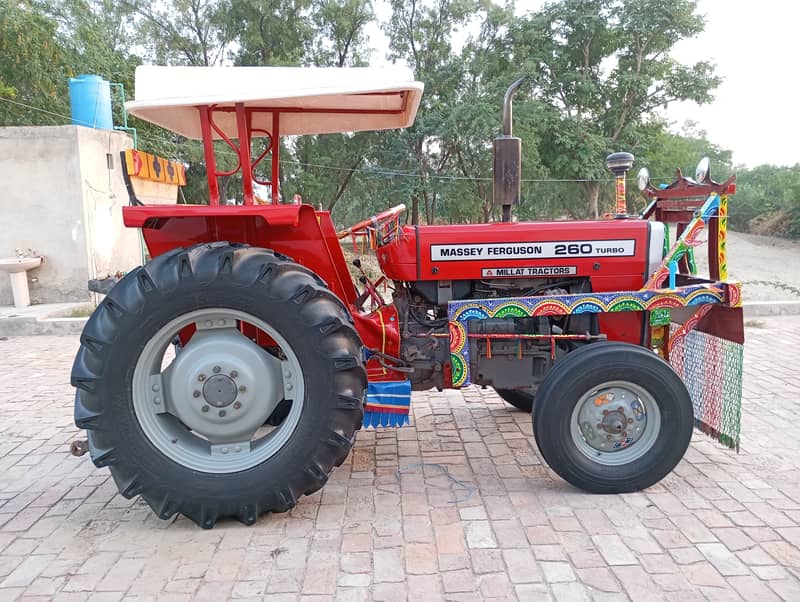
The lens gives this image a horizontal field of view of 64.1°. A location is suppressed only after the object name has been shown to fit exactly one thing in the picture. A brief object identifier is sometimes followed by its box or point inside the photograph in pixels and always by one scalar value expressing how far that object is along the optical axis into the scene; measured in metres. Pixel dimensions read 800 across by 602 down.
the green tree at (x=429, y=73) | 19.72
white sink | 10.05
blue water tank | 11.04
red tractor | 2.93
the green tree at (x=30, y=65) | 14.62
